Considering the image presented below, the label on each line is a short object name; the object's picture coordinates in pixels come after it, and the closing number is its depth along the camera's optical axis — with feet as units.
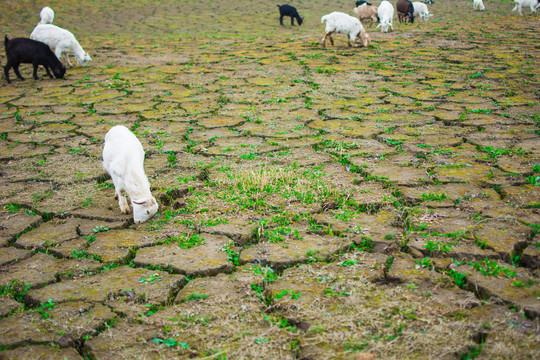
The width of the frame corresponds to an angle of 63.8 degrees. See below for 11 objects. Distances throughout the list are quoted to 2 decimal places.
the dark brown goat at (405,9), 45.24
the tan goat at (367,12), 42.68
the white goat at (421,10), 48.69
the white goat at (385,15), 37.55
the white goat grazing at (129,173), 9.84
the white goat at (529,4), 46.55
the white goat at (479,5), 54.00
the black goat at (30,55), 22.39
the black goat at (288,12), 45.96
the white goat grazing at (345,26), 30.12
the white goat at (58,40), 25.58
